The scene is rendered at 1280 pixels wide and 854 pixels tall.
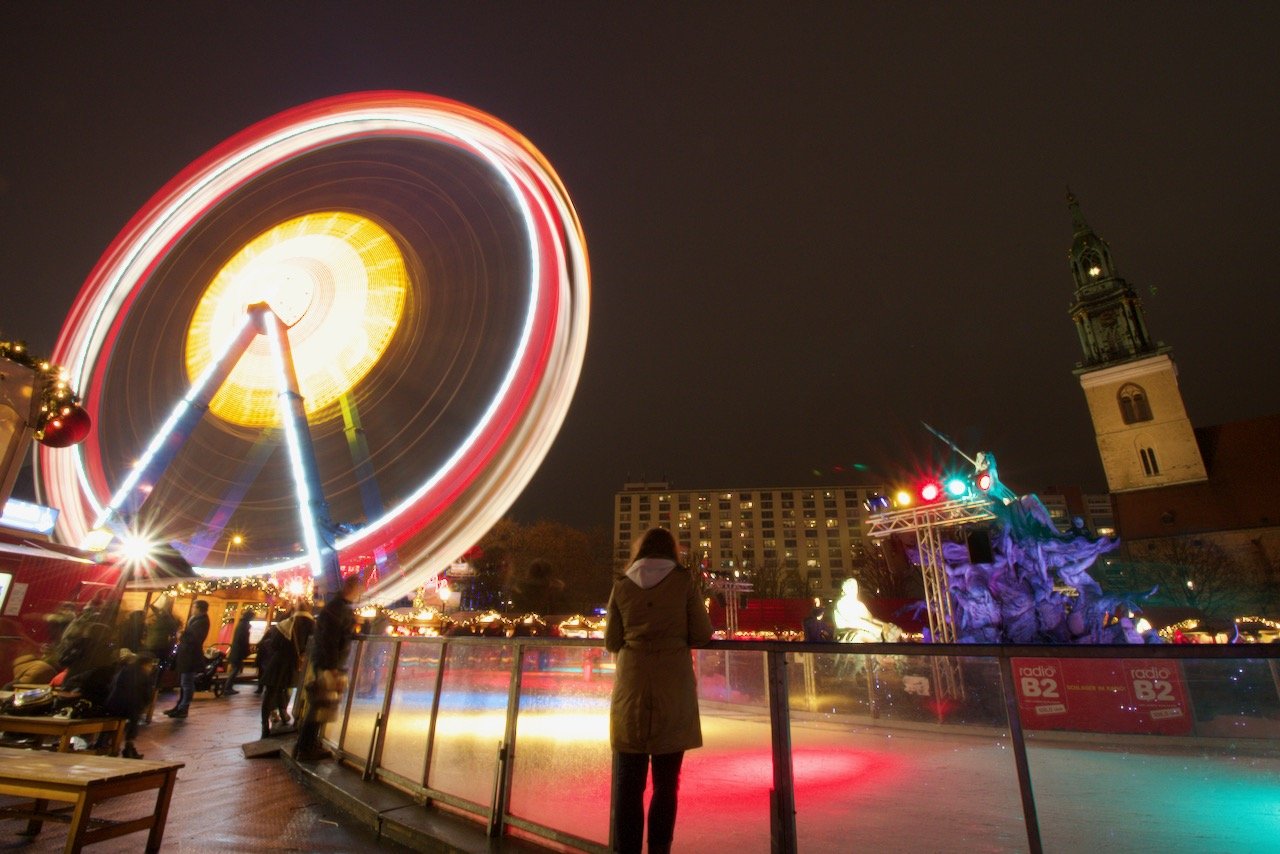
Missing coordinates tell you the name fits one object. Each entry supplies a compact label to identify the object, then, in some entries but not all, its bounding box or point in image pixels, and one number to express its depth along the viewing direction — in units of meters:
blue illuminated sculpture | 13.80
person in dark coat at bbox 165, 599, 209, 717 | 9.67
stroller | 13.16
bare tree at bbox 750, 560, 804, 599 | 80.12
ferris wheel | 14.88
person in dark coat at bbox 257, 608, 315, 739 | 7.85
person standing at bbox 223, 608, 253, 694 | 12.52
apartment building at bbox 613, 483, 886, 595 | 106.38
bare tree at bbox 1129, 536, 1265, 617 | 40.28
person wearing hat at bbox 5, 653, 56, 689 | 7.11
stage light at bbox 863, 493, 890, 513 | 17.28
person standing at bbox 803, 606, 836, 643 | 14.74
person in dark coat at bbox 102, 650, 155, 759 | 5.88
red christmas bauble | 7.15
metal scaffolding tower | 15.20
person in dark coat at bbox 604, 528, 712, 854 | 2.96
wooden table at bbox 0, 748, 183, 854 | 3.21
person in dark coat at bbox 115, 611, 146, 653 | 7.49
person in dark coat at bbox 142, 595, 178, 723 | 10.01
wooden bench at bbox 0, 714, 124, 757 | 5.11
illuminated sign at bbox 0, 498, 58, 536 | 14.06
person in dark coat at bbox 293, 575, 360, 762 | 6.16
